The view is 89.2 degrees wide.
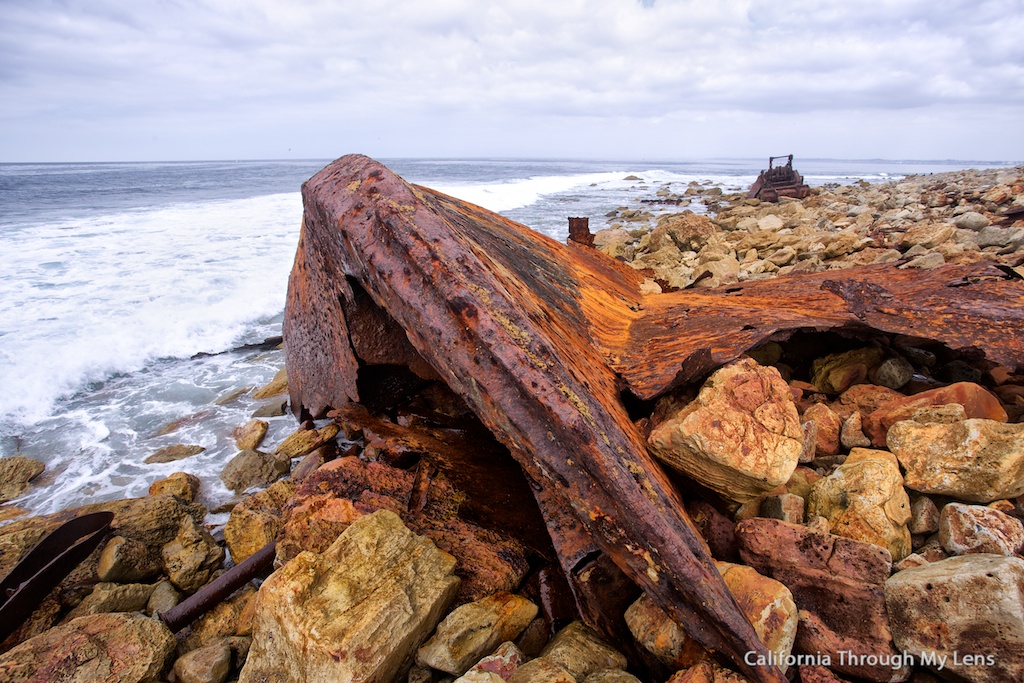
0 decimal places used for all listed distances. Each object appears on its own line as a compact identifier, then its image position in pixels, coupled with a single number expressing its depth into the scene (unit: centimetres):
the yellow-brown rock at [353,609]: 163
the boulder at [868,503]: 180
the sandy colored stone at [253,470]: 358
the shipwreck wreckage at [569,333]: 144
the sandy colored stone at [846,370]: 286
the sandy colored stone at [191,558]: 269
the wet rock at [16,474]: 376
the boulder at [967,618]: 138
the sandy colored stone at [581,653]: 167
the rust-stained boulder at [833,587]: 154
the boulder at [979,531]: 169
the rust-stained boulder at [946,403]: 226
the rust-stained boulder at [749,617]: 153
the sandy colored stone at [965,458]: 184
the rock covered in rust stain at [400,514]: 205
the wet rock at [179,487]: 345
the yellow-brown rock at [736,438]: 175
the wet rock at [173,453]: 413
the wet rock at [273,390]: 514
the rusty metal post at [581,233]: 496
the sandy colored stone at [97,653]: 184
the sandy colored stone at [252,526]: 271
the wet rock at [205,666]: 202
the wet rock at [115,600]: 242
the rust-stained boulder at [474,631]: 175
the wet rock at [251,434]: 415
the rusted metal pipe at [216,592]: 232
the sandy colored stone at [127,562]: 260
